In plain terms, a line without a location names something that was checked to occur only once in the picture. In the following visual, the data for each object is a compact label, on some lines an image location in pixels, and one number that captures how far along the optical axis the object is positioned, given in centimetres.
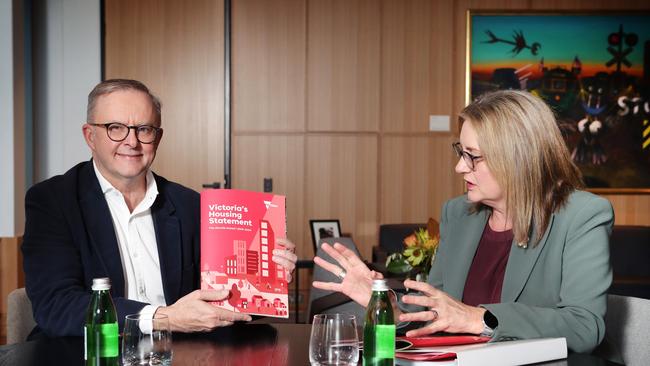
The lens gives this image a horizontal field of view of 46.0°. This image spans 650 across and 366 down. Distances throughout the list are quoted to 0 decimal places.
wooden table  185
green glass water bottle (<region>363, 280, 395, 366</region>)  156
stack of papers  171
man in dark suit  233
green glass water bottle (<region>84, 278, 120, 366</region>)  164
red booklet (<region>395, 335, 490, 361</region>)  173
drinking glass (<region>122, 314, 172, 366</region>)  163
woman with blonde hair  202
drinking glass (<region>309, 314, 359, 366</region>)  159
